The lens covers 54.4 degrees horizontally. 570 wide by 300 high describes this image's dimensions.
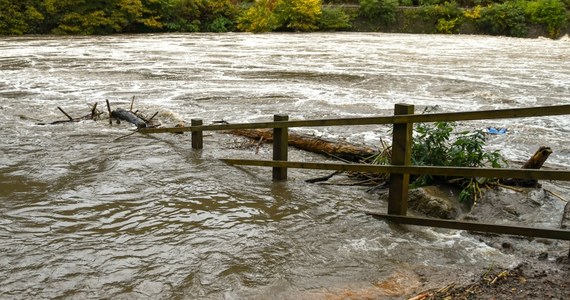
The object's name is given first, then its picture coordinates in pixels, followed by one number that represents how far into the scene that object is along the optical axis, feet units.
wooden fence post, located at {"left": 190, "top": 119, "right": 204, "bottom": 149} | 24.73
